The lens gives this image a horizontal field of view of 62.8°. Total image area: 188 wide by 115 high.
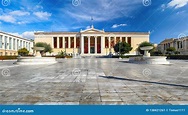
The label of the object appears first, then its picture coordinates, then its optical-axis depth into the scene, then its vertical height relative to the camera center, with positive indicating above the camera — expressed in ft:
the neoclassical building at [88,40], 303.48 +35.21
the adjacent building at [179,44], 291.13 +27.14
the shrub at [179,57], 143.43 -0.53
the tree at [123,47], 221.15 +13.69
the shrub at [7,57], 146.07 -0.34
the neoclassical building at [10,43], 241.14 +24.06
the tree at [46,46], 220.27 +16.41
